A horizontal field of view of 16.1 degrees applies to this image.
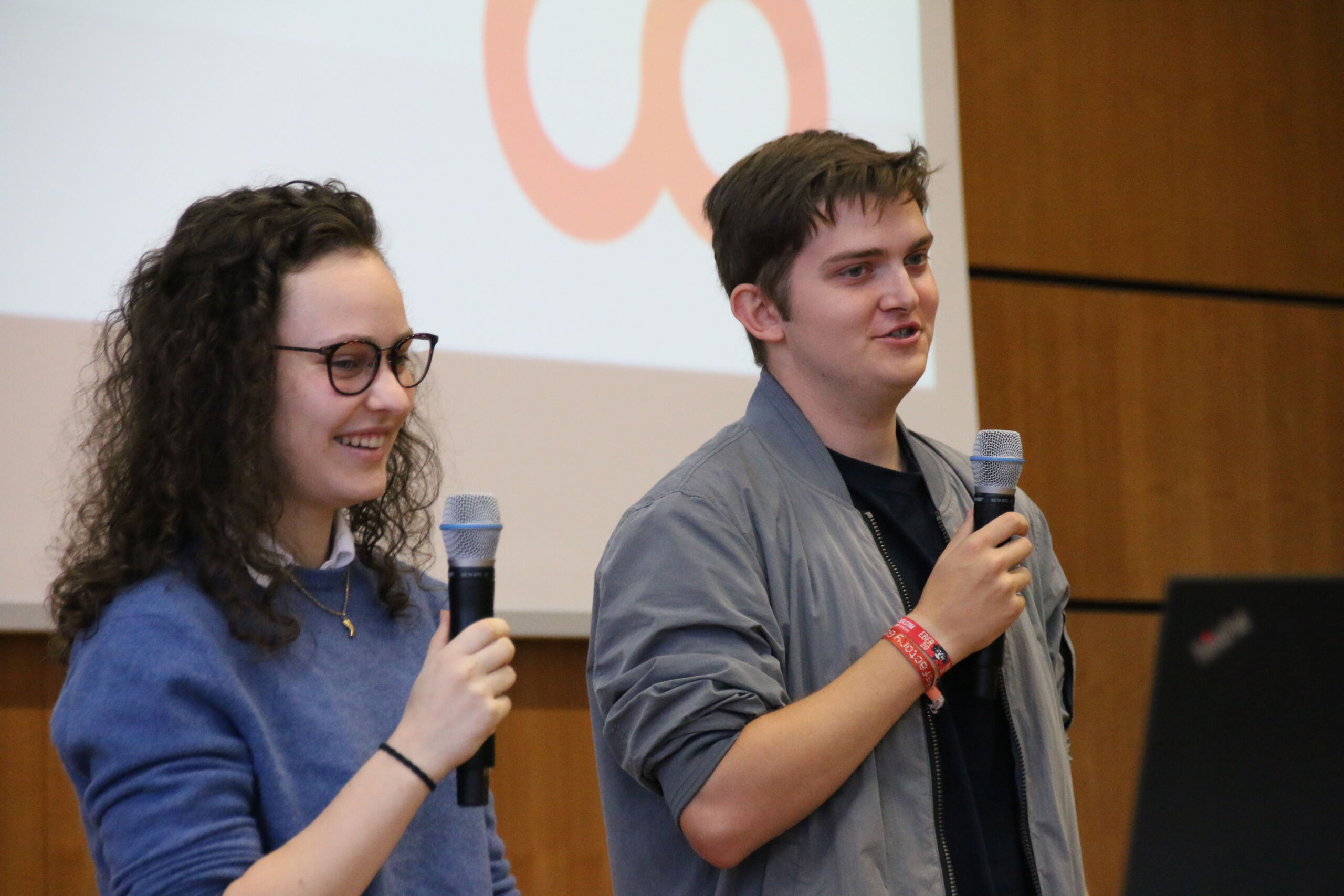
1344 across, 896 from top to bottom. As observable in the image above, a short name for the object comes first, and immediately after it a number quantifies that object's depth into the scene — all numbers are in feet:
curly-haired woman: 13.06
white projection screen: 16.53
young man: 13.87
